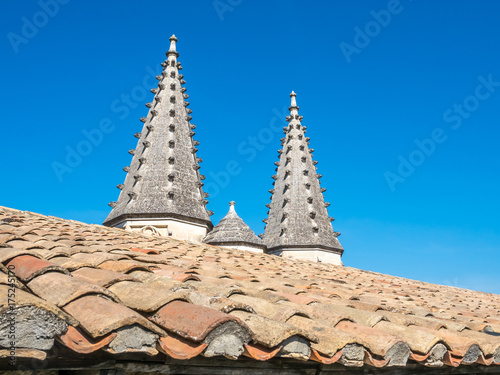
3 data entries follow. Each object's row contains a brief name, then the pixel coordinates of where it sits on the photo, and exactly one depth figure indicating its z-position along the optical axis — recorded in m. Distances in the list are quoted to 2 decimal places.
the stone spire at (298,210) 28.09
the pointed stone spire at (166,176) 21.86
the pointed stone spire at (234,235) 21.12
